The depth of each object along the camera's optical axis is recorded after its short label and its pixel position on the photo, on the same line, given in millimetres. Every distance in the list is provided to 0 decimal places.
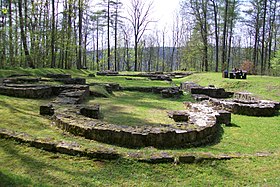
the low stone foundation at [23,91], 11648
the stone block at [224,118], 9094
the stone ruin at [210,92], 16328
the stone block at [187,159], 5250
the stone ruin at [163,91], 16045
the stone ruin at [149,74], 29559
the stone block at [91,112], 8820
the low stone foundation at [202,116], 8042
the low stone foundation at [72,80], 17950
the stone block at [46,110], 8586
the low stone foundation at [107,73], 31734
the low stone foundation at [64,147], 5195
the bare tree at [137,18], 42719
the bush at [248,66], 29553
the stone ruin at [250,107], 10914
